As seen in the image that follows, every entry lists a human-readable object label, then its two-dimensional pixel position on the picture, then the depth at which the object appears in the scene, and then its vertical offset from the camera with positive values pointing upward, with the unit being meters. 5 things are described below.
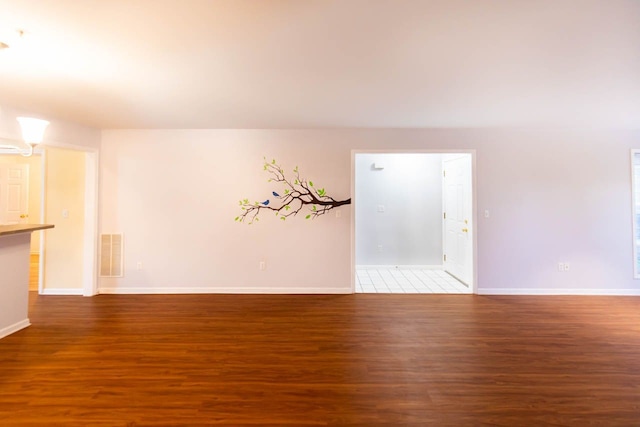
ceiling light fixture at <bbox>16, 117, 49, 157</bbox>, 2.46 +0.76
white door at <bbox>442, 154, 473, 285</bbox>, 4.54 +0.02
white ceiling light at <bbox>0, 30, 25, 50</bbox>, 1.80 +1.14
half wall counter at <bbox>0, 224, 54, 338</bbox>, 2.96 -0.58
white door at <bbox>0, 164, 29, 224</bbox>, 6.28 +0.59
